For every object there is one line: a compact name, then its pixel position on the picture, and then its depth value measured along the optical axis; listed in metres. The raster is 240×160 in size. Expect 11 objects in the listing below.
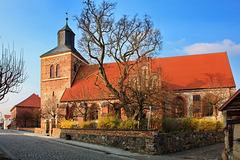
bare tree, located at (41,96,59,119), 33.44
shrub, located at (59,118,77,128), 21.34
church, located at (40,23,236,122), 25.41
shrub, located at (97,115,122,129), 16.47
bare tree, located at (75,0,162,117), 20.50
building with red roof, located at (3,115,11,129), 84.09
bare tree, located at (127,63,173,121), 15.87
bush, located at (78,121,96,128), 19.69
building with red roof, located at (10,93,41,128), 51.50
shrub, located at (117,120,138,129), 15.36
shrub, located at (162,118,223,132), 15.11
